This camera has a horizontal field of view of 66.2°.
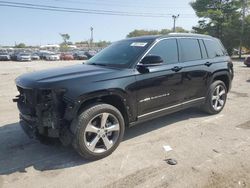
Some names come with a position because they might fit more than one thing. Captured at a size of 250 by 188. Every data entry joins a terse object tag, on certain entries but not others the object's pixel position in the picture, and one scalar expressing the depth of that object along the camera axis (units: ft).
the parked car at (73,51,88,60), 112.17
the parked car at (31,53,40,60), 108.78
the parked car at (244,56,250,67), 47.74
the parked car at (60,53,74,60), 112.25
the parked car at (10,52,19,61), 100.41
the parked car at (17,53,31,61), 93.55
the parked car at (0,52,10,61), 98.00
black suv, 8.58
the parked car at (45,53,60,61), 107.12
